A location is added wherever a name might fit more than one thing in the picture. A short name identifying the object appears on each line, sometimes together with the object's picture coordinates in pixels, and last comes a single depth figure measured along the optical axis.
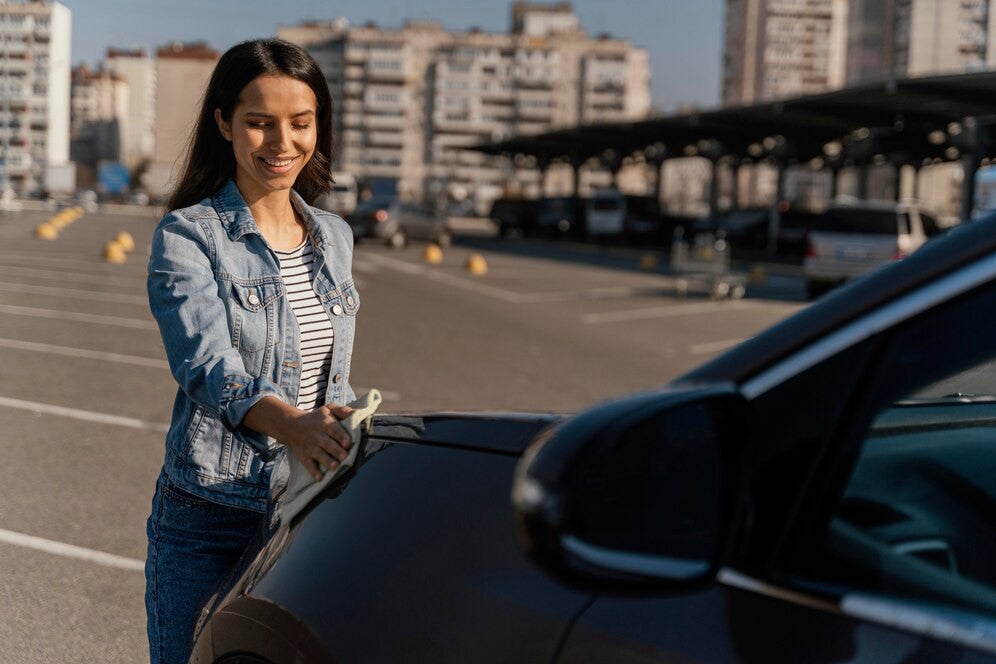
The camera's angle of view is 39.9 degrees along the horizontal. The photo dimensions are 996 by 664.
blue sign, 112.62
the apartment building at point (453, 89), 163.00
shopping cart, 22.80
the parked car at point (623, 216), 55.19
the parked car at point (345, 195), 65.16
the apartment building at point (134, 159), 191.50
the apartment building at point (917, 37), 94.91
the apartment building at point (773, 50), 199.38
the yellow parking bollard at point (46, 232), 38.49
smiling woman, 2.52
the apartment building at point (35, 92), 68.75
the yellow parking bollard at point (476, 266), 29.84
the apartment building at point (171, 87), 160.12
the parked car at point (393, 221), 41.50
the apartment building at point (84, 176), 177.84
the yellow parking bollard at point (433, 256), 34.22
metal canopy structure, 32.91
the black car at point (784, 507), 1.40
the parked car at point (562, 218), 59.19
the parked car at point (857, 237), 23.28
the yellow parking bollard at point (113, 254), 28.46
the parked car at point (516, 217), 61.50
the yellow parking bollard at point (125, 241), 32.22
